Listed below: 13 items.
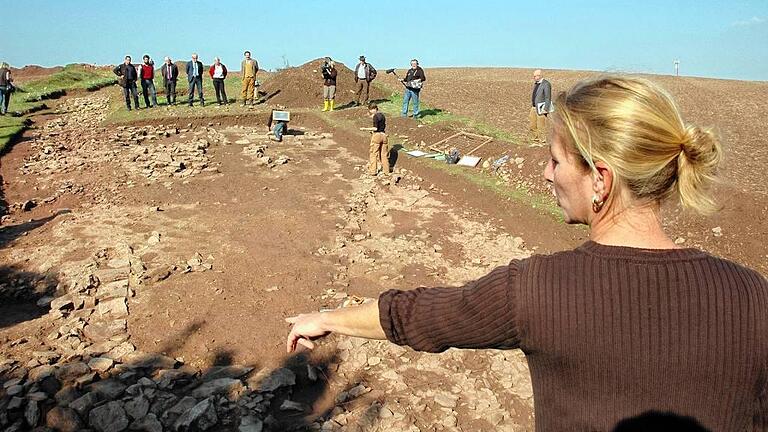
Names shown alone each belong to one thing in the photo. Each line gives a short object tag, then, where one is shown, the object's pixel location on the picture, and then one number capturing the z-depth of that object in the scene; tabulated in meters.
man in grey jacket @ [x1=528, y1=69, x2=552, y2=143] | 13.59
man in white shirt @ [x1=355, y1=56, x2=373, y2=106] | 20.22
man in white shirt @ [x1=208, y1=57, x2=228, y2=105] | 20.83
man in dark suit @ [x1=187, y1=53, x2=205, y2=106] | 20.91
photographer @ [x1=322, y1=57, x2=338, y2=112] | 19.58
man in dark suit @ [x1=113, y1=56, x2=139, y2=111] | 19.38
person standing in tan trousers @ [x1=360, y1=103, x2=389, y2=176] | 12.48
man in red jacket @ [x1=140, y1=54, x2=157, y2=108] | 20.20
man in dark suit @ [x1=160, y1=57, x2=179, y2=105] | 21.11
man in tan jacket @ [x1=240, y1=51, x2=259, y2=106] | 20.72
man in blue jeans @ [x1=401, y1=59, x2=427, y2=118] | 17.12
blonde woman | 1.35
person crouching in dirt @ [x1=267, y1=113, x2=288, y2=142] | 16.56
